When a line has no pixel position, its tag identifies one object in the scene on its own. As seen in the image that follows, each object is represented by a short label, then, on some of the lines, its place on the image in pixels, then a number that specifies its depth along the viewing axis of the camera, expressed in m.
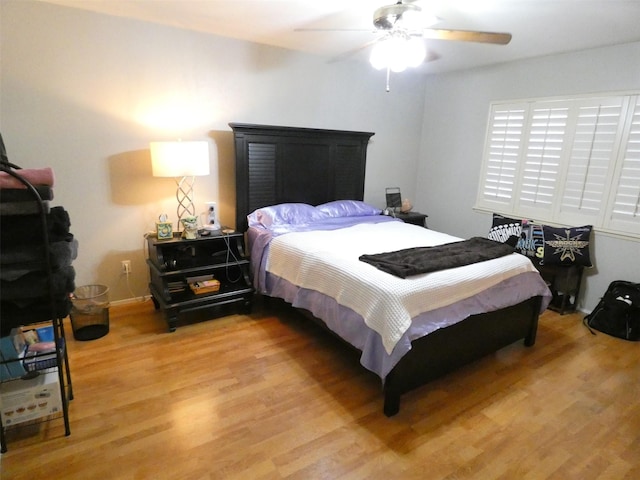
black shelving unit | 1.44
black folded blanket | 2.12
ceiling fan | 2.04
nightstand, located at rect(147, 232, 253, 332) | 2.81
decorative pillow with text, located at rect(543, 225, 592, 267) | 3.20
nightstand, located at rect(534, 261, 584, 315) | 3.25
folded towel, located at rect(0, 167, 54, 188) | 1.41
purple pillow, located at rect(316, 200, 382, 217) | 3.72
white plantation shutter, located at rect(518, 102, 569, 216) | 3.43
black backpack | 2.86
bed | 1.96
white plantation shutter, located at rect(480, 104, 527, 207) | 3.75
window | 3.04
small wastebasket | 2.64
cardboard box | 1.68
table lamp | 2.73
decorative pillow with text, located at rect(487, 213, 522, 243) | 3.55
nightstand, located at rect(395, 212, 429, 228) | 4.16
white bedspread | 1.91
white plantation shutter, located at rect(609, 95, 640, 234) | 2.96
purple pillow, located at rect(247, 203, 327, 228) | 3.33
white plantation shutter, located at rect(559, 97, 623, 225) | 3.10
